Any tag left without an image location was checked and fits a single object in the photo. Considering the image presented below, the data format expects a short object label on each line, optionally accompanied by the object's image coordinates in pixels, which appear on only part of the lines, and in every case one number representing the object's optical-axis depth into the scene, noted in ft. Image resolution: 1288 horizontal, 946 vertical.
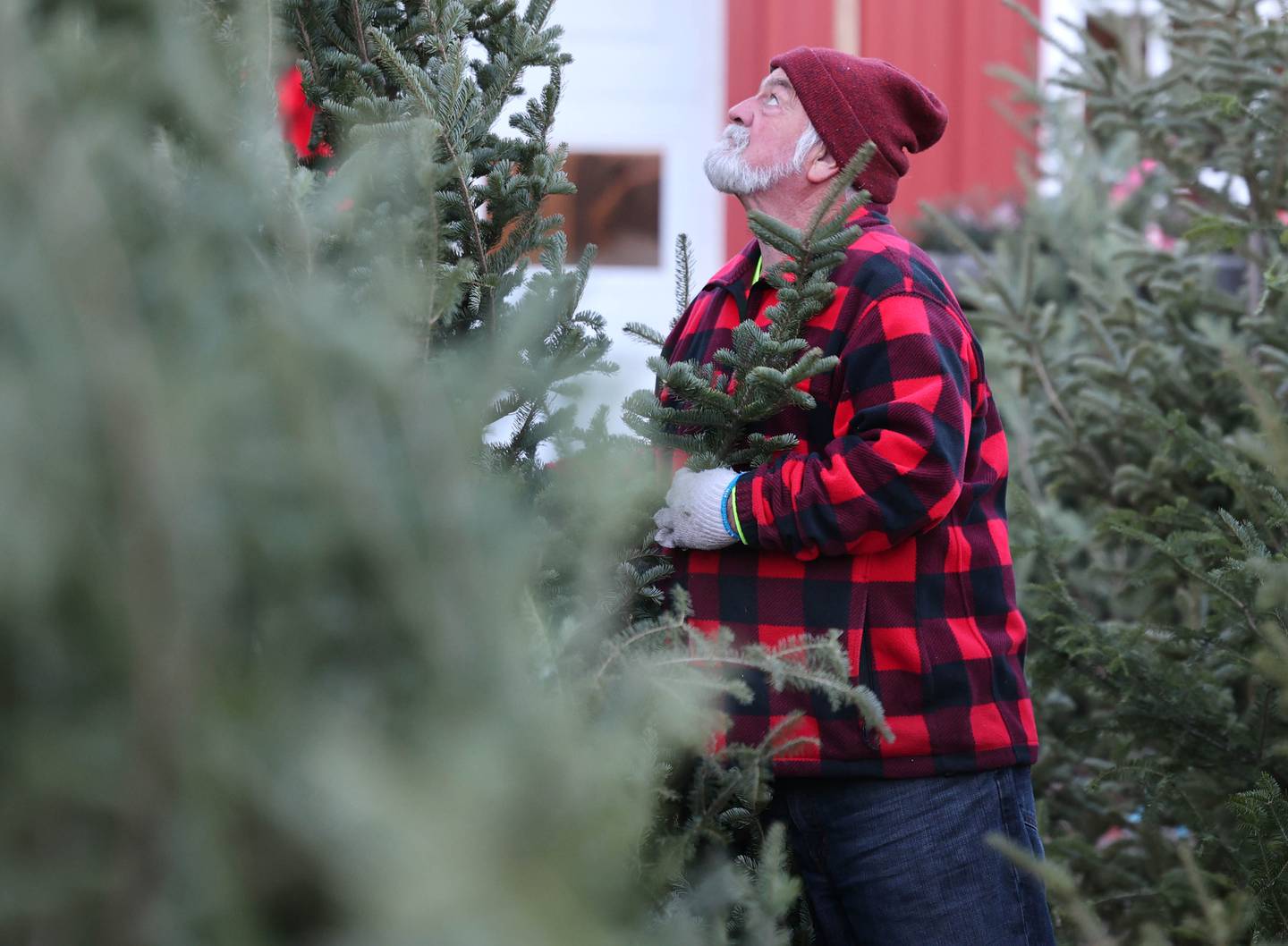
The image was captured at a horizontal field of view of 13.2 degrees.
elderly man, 22.11
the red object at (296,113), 20.88
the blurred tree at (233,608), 11.97
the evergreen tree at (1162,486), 23.42
